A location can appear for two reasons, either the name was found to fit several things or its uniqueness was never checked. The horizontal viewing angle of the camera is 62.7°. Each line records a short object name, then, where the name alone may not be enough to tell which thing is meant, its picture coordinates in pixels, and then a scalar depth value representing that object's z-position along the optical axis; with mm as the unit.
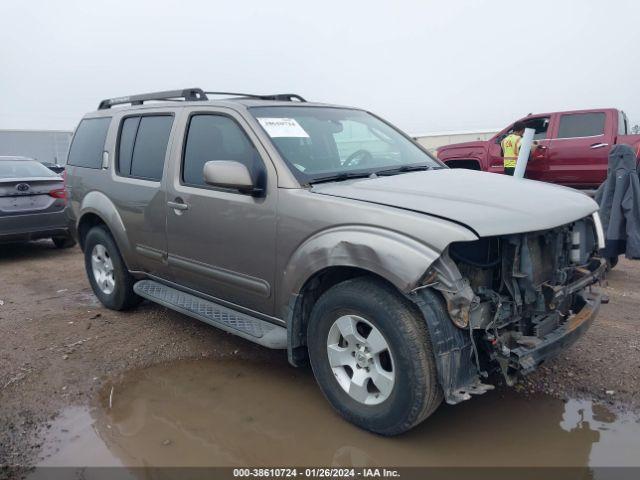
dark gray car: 7180
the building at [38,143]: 31016
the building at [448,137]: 18747
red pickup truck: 9266
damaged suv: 2594
